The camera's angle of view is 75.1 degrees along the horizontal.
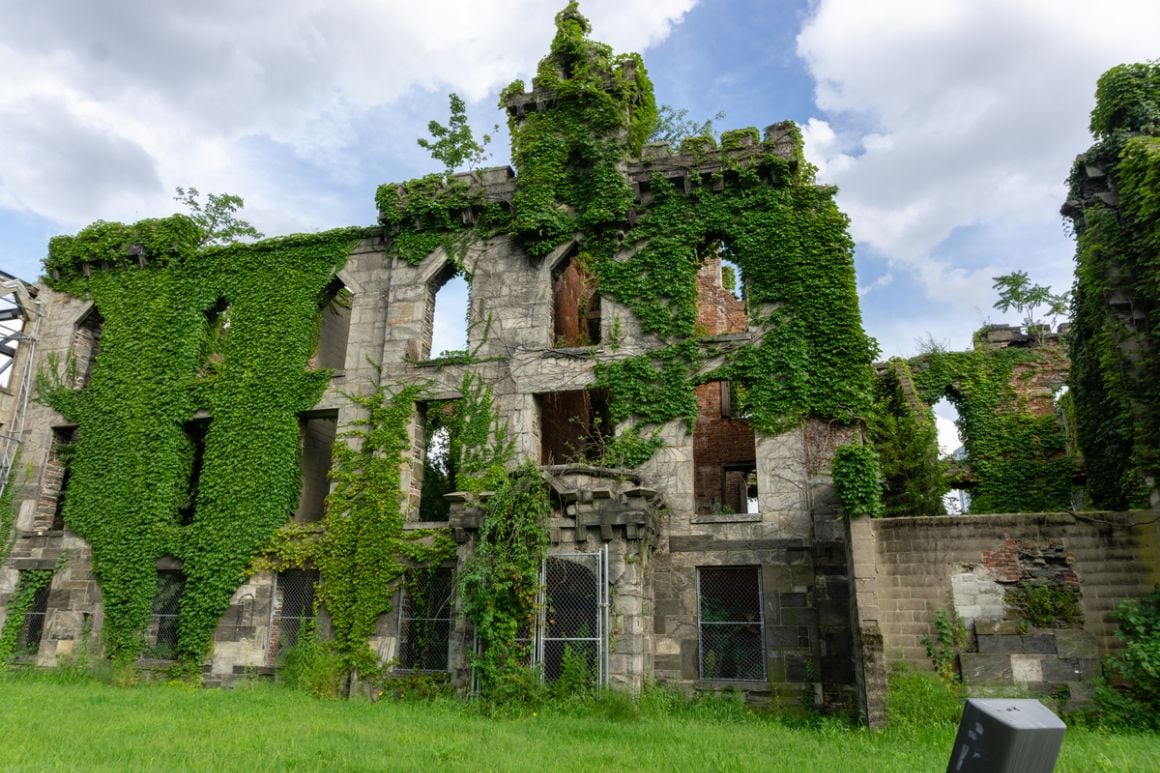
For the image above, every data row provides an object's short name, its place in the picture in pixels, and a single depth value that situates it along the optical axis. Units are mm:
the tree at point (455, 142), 25031
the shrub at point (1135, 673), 10539
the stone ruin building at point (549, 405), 13117
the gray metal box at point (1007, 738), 2121
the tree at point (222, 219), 28797
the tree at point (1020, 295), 31125
